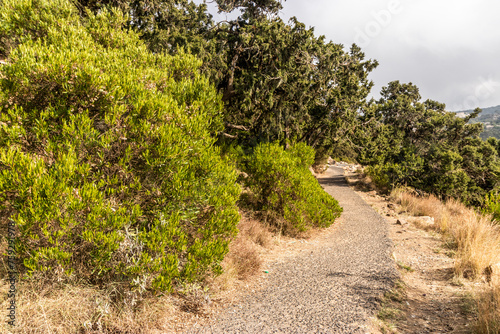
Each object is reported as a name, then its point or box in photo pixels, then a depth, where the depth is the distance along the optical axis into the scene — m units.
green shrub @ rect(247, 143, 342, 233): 7.73
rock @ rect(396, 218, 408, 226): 9.58
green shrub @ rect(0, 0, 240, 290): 3.02
